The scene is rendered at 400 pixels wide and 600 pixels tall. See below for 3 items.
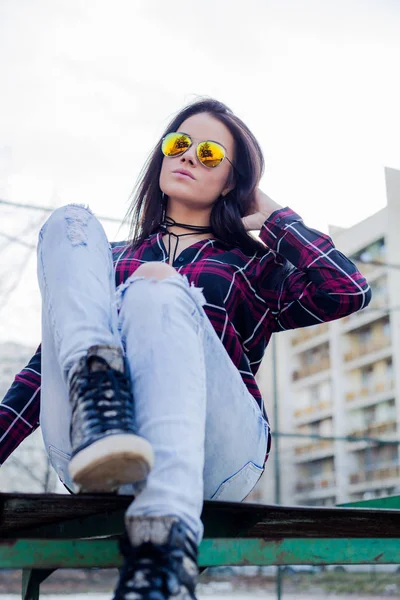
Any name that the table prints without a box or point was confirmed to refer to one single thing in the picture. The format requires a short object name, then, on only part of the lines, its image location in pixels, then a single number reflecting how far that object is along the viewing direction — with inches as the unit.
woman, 34.4
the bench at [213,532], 38.0
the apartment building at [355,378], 300.2
